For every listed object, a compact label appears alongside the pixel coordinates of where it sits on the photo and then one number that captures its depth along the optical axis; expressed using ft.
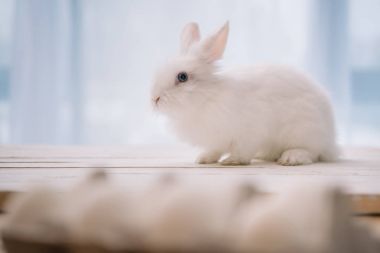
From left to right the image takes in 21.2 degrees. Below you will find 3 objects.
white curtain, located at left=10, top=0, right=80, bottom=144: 5.50
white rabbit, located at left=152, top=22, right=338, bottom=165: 3.59
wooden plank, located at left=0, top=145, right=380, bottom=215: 2.98
